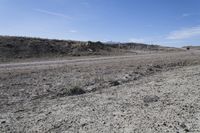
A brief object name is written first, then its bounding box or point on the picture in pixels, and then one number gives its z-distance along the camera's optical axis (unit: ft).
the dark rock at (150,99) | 15.42
